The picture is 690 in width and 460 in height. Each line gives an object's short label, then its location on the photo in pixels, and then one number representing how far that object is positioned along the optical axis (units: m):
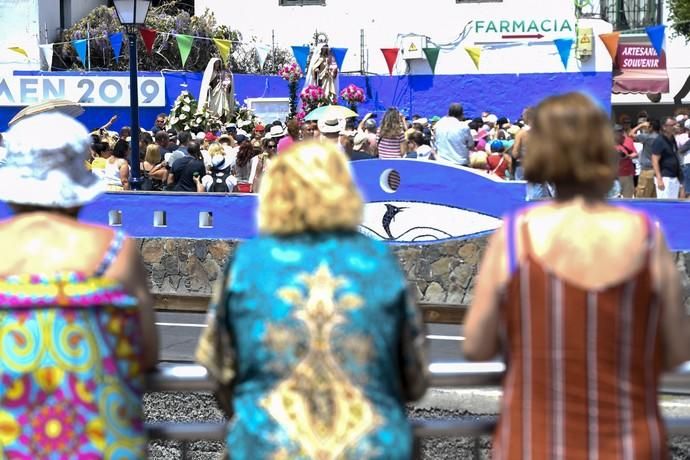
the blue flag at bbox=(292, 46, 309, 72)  31.97
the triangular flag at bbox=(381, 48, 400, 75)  35.38
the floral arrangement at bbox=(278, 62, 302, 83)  28.22
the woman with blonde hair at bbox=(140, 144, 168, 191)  16.94
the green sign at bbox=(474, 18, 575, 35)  37.50
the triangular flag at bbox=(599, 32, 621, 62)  32.03
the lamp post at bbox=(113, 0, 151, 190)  15.42
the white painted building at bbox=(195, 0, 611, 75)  34.72
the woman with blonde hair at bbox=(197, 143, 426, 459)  2.87
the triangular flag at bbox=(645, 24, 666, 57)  31.00
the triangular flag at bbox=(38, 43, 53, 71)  37.72
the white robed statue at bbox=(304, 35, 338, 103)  26.94
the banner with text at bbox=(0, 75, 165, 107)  32.31
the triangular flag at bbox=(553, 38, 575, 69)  33.06
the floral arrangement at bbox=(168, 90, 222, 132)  23.73
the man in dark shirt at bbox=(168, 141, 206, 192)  15.84
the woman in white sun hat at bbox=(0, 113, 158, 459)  2.96
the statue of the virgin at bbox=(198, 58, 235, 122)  25.98
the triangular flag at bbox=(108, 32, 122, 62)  34.47
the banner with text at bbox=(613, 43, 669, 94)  33.62
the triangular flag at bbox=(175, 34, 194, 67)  32.94
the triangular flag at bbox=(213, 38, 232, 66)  32.77
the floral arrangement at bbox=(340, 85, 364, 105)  27.11
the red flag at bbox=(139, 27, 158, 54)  28.81
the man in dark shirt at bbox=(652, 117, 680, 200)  16.03
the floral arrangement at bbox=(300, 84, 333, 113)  25.39
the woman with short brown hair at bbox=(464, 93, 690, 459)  2.81
